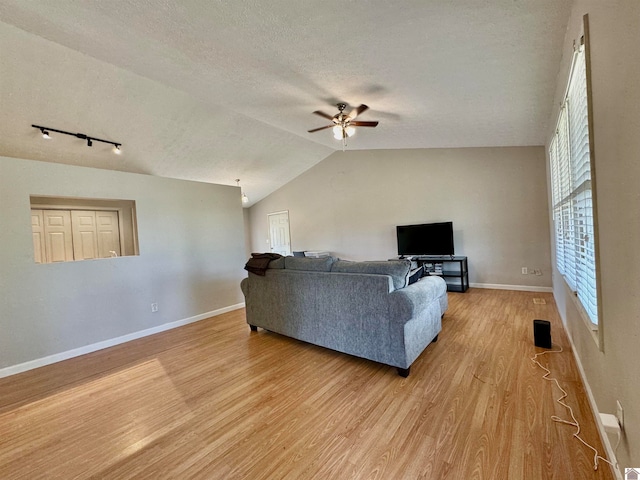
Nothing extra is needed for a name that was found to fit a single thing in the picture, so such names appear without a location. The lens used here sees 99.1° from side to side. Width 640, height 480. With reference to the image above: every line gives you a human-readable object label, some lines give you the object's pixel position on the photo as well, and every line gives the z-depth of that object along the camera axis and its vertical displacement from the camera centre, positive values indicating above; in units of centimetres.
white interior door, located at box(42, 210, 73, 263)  408 +29
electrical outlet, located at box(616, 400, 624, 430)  115 -85
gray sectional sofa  225 -67
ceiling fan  300 +131
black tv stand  498 -75
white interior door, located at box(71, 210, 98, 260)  434 +28
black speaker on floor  260 -107
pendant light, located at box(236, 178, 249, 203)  685 +111
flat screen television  520 -17
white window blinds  152 +22
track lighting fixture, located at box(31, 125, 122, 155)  304 +140
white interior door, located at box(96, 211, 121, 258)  452 +31
